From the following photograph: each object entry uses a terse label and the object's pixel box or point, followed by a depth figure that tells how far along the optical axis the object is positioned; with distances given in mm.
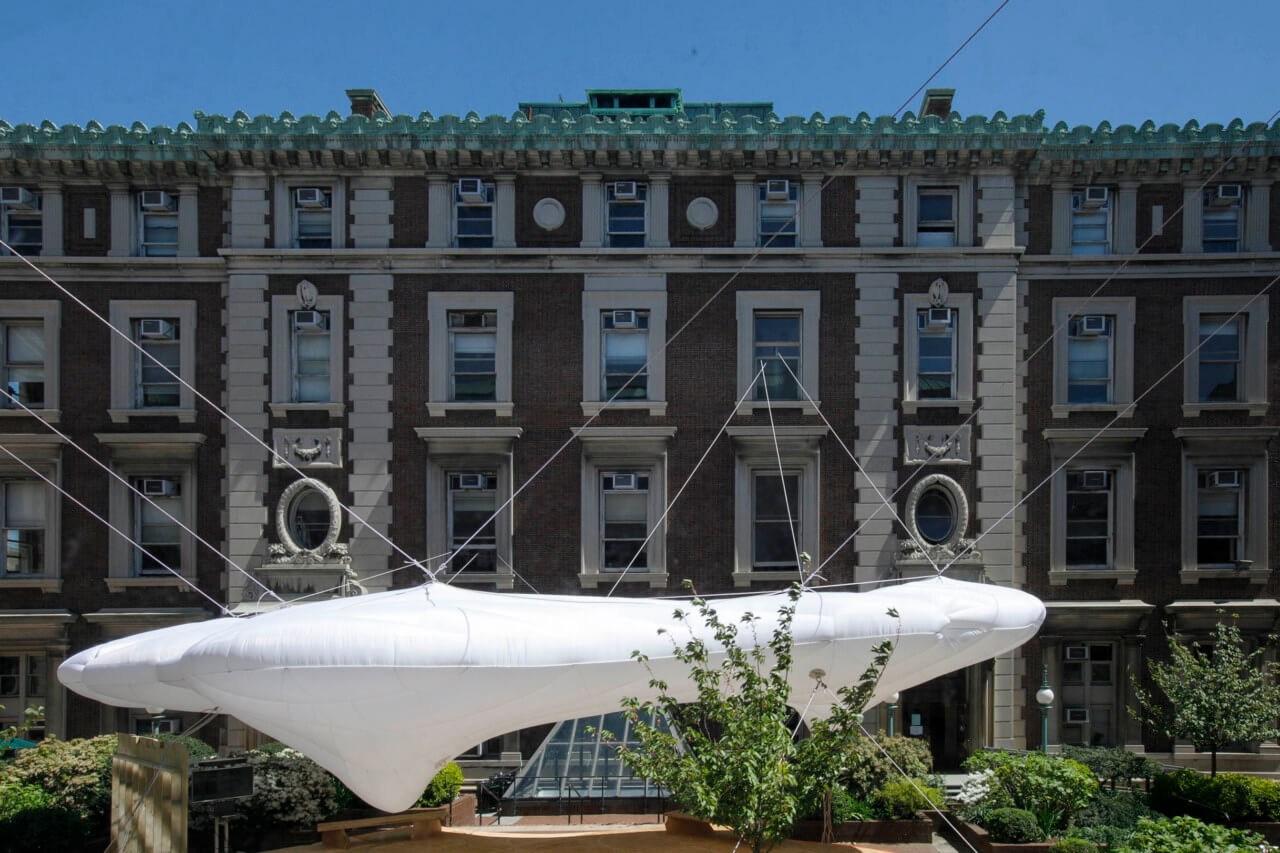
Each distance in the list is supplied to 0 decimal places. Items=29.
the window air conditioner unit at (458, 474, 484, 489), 22016
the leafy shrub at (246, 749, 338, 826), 16188
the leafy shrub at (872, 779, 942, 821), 16375
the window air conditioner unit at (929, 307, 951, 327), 21906
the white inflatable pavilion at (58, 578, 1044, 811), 11219
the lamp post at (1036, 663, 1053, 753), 19656
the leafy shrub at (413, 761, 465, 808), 16867
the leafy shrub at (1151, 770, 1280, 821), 16672
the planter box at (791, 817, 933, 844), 16109
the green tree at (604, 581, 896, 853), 10969
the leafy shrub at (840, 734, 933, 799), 16781
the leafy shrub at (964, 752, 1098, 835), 15922
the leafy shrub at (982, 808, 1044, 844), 15555
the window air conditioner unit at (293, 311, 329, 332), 22042
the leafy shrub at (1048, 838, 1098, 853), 14492
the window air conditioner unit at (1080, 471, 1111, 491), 22203
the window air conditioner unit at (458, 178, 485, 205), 22031
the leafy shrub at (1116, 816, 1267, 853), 11680
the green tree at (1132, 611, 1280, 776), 18500
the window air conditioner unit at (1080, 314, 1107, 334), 22219
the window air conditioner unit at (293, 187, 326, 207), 22125
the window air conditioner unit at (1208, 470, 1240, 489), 22016
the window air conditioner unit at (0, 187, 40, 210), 22203
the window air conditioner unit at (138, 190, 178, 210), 22312
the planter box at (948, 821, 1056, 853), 15375
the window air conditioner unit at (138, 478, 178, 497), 22156
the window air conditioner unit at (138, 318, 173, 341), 22141
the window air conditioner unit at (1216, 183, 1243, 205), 22342
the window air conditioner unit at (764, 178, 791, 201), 22109
